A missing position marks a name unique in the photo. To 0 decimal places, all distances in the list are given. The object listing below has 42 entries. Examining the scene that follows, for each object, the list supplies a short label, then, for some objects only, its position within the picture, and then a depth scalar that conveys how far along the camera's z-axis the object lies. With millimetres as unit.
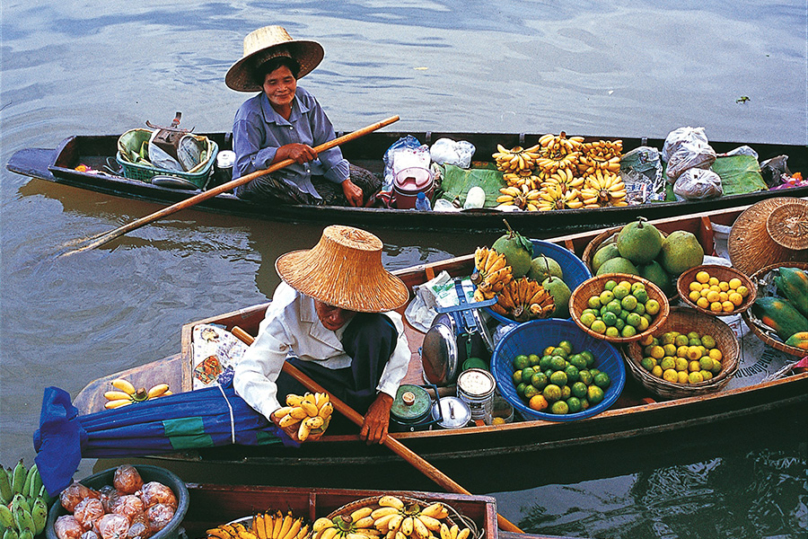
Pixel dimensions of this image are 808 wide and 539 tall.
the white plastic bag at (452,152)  6180
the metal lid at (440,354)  3658
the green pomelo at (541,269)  4137
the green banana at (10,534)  2467
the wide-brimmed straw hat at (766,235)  4184
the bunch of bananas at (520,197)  5836
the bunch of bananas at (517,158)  6078
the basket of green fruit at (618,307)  3672
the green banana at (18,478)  2711
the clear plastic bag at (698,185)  5395
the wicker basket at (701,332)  3596
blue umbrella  2908
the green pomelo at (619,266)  4055
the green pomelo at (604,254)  4285
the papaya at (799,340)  3770
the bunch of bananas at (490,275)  3893
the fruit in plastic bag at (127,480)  2758
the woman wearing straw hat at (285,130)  4562
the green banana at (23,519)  2498
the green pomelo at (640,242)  4047
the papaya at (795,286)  3877
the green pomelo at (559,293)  3975
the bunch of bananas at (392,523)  2723
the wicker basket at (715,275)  3957
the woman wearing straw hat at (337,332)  2691
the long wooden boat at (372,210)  5426
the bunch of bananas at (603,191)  5723
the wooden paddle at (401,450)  3066
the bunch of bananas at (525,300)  3902
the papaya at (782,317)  3836
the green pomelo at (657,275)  4117
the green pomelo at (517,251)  4004
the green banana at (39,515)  2568
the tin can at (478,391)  3521
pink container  5668
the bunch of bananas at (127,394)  3420
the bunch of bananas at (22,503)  2498
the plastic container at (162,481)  2592
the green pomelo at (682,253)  4086
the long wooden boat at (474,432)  3340
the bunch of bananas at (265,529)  2848
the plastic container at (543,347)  3582
